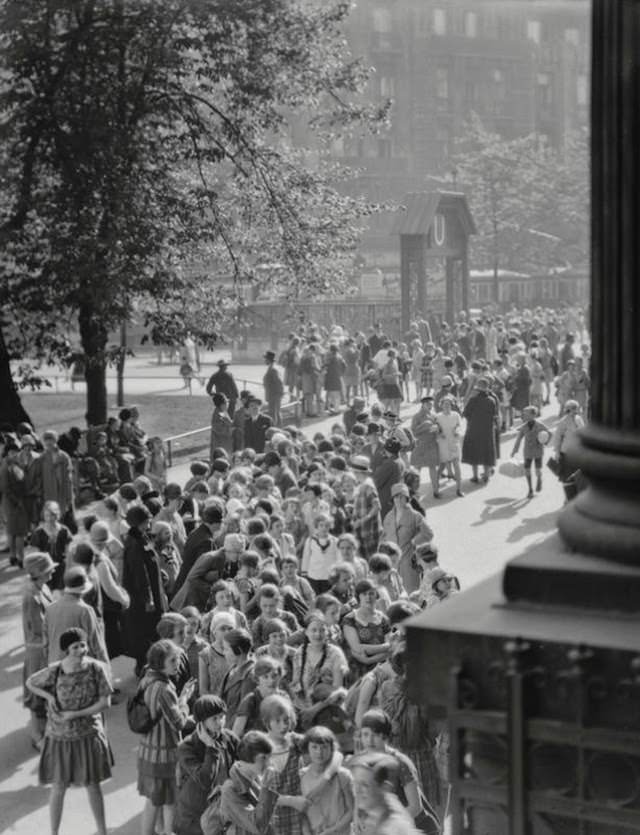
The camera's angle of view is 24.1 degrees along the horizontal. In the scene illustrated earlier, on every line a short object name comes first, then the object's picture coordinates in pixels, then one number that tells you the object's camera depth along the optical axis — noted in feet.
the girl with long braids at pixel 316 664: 30.14
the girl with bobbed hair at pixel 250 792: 24.48
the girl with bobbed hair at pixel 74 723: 30.12
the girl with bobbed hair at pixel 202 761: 26.48
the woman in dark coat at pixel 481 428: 74.08
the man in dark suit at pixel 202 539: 41.81
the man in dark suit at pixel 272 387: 92.58
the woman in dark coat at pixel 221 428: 76.48
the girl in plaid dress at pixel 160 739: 29.04
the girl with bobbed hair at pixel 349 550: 39.86
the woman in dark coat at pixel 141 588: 40.96
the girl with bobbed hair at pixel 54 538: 45.65
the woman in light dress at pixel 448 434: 73.26
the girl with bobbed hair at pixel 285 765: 23.99
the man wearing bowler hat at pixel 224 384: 86.84
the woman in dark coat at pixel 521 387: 90.63
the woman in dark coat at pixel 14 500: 59.21
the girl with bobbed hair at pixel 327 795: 23.67
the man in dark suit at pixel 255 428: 75.51
